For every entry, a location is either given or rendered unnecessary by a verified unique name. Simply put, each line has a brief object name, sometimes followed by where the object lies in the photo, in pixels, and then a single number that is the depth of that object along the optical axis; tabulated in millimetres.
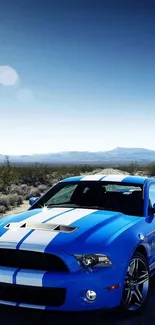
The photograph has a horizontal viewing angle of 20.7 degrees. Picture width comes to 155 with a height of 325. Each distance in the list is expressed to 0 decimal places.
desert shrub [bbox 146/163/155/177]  44406
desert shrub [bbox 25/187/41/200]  20238
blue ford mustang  3885
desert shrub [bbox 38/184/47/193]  23683
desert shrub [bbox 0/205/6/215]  14608
